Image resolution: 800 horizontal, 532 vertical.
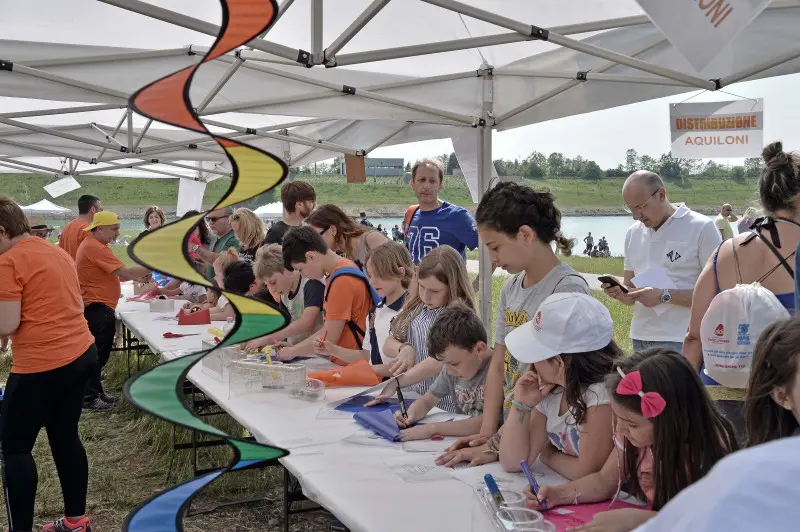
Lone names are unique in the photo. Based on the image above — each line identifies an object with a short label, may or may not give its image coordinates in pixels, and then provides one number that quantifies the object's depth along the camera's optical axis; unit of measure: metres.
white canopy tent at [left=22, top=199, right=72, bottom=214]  21.05
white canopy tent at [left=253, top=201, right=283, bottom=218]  15.95
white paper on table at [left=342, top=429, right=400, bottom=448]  2.12
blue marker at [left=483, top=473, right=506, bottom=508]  1.58
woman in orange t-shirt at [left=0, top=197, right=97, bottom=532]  2.58
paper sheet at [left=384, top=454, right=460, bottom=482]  1.81
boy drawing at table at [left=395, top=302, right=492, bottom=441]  2.20
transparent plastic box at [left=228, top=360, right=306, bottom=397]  2.78
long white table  1.55
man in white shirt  3.01
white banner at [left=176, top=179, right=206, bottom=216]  10.54
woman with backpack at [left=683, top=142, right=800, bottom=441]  2.04
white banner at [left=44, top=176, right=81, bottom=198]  9.20
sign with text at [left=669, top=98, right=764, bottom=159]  4.66
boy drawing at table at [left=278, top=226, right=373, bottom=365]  3.08
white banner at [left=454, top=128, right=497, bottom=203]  4.85
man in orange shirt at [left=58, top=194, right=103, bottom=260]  5.50
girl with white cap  1.72
